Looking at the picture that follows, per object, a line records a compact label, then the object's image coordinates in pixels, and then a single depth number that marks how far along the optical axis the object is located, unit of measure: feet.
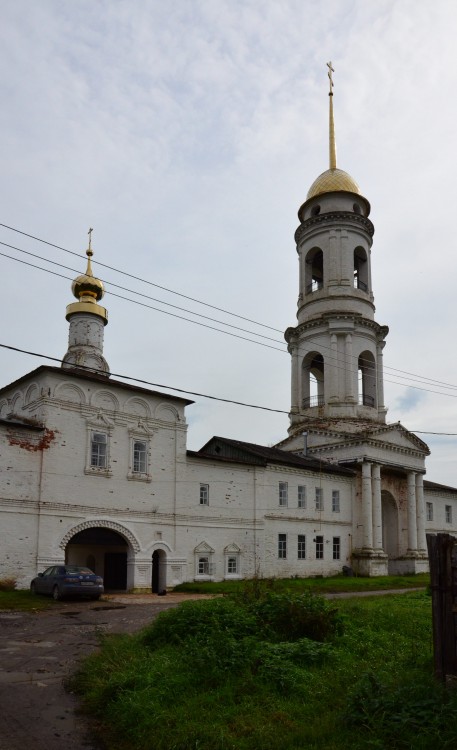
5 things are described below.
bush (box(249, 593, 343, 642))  35.04
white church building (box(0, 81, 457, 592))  86.28
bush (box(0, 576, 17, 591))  78.18
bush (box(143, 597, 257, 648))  33.83
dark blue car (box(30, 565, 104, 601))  73.26
